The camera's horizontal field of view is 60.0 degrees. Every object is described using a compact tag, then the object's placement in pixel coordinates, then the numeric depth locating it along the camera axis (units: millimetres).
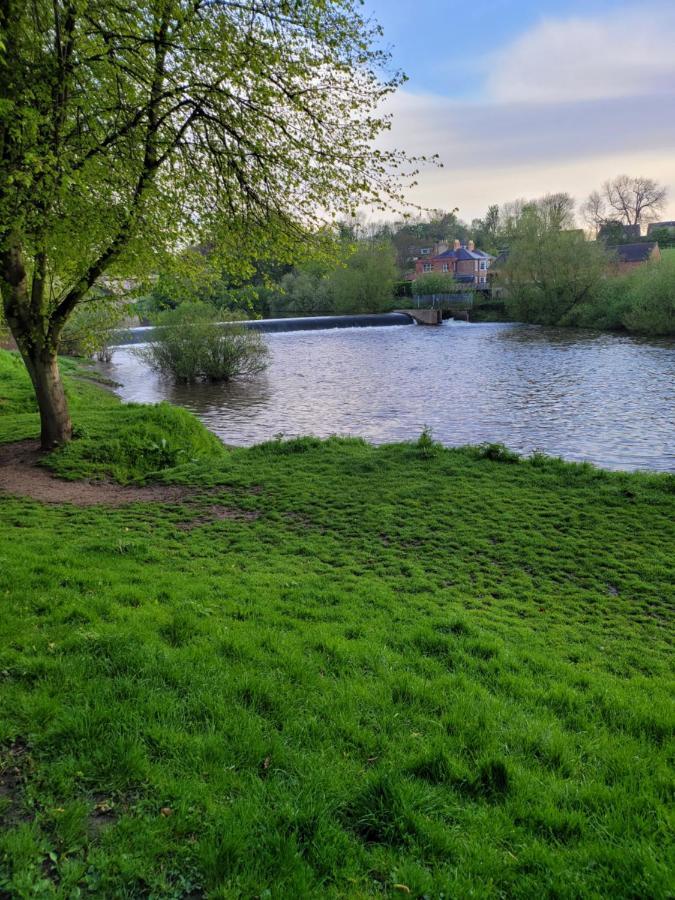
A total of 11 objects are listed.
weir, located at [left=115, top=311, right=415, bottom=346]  57156
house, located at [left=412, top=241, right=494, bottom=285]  91812
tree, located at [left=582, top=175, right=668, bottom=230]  88625
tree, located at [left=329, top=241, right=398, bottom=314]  68562
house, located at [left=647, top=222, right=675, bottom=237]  85531
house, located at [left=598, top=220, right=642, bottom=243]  80694
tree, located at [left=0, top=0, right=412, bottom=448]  7602
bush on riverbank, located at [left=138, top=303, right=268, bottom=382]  28375
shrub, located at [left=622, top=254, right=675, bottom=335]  42938
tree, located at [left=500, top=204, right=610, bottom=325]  52469
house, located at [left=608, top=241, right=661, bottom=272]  69875
